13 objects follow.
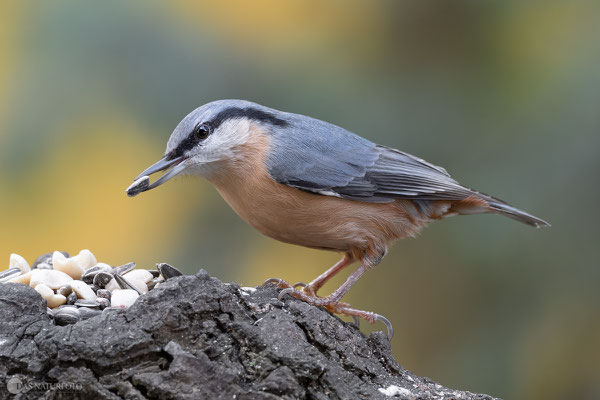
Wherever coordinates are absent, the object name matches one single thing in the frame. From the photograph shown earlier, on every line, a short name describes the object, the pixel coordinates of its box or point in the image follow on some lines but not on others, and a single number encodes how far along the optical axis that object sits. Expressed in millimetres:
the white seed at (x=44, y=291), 4613
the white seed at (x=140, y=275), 5248
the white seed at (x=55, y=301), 4598
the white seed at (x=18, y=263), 5547
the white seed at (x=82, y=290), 4785
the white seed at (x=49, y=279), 4875
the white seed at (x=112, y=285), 5133
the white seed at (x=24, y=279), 4957
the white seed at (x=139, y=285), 5108
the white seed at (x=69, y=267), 5355
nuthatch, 5937
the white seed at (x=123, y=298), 4695
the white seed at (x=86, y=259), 5625
